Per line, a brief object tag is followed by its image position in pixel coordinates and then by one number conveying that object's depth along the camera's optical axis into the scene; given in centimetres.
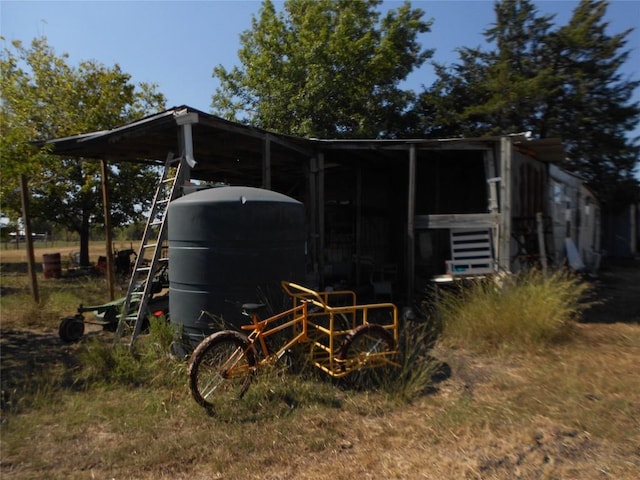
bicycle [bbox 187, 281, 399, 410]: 434
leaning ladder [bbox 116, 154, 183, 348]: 586
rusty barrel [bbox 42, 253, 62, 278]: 1511
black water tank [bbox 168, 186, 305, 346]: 517
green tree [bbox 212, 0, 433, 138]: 1731
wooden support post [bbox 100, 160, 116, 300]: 879
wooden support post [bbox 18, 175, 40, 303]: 823
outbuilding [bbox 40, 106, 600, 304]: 772
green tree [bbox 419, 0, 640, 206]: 1736
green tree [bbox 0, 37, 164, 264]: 1488
